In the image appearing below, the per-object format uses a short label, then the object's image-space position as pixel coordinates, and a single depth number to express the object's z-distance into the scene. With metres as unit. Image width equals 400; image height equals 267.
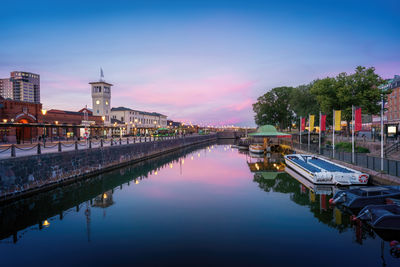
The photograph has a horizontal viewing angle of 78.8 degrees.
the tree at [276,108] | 92.81
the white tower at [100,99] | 80.19
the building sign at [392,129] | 35.80
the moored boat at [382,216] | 11.77
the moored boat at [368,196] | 14.30
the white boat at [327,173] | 20.12
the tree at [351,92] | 43.78
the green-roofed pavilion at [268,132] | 51.16
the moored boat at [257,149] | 51.36
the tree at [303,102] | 69.07
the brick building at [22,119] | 38.66
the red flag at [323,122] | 33.34
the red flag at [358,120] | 22.66
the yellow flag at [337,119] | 27.55
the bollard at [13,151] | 18.14
